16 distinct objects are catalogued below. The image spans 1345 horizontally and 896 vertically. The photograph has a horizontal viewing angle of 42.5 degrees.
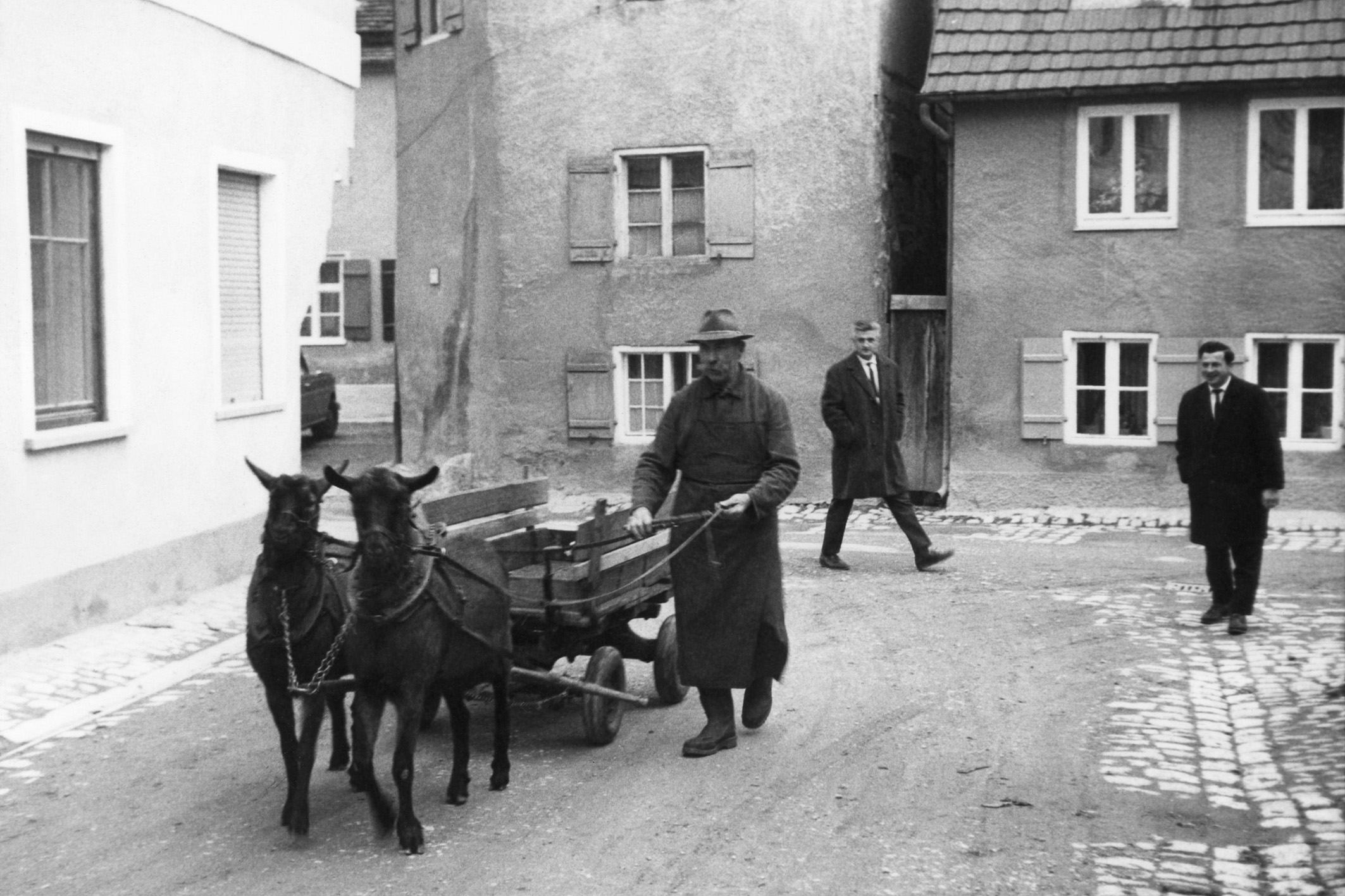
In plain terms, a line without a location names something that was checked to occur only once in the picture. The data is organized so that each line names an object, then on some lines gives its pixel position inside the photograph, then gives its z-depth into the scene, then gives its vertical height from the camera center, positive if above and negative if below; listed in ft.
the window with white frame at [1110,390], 61.57 -2.03
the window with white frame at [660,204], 66.44 +5.13
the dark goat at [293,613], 22.72 -3.69
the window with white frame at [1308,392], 59.52 -2.09
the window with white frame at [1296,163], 59.67 +5.87
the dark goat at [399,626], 22.18 -3.81
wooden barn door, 65.21 -1.80
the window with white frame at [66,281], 37.86 +1.35
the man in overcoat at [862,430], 47.14 -2.61
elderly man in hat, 28.12 -2.89
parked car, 92.17 -3.48
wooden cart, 27.12 -4.09
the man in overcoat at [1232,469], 37.17 -2.95
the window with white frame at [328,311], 111.86 +1.84
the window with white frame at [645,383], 67.05 -1.79
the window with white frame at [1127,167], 61.26 +5.92
